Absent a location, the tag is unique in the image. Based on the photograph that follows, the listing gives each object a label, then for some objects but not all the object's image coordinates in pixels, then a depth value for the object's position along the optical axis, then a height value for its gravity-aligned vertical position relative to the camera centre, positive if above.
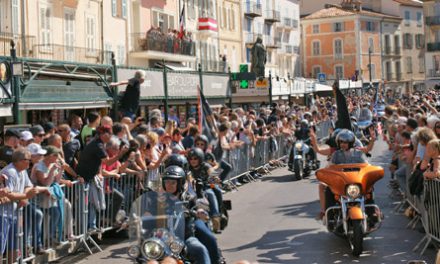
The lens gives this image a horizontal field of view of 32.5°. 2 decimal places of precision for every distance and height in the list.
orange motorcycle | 10.31 -1.31
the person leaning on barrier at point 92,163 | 11.02 -0.66
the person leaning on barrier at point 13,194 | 8.78 -0.88
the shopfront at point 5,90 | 14.57 +0.59
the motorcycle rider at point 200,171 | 10.52 -0.80
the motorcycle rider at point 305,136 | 21.66 -0.71
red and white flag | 48.44 +5.87
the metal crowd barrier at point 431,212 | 10.17 -1.44
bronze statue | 36.12 +2.60
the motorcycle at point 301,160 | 20.55 -1.37
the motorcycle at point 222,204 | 10.55 -1.33
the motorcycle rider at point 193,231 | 7.33 -1.20
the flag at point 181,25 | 40.55 +4.94
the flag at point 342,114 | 15.27 -0.07
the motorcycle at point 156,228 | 6.58 -1.04
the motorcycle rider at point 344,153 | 11.17 -0.64
